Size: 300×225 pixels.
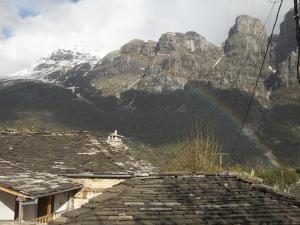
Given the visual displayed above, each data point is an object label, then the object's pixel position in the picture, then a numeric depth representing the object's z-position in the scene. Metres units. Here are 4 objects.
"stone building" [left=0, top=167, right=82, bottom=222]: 14.13
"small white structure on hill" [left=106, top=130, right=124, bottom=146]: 24.56
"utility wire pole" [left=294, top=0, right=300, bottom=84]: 5.72
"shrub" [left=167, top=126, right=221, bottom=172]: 26.09
